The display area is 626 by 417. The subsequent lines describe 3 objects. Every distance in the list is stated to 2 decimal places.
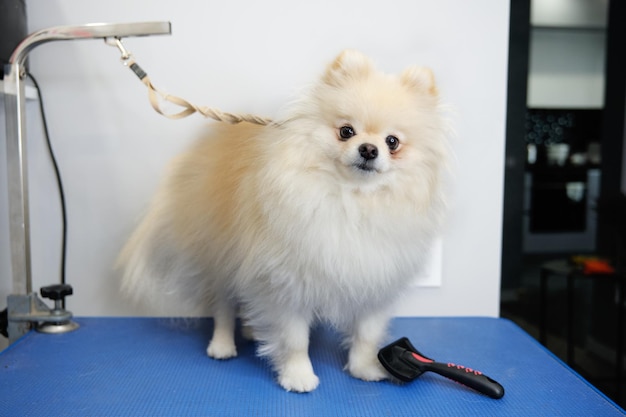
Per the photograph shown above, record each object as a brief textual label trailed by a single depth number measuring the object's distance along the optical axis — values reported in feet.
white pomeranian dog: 3.67
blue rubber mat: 3.49
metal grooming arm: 4.27
